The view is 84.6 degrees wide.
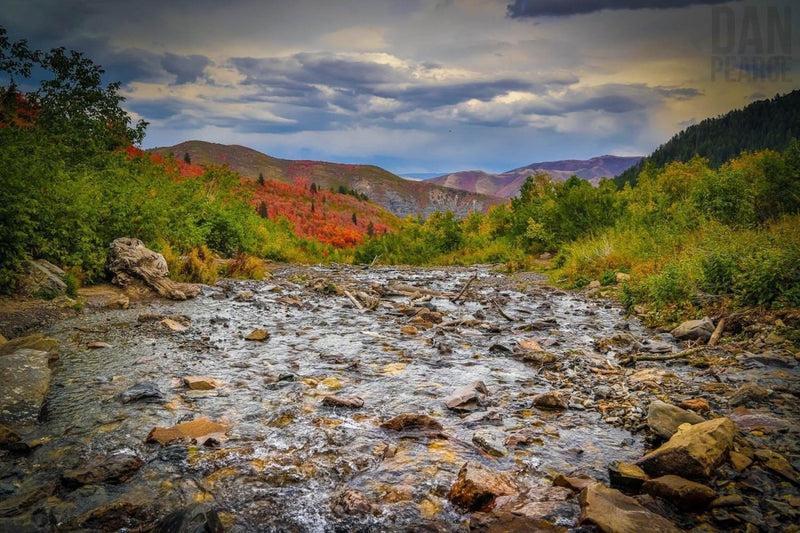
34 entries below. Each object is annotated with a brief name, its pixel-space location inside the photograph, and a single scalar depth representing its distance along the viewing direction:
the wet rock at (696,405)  4.36
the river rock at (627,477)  3.15
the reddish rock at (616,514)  2.59
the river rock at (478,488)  3.06
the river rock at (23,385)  4.25
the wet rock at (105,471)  3.21
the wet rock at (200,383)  5.38
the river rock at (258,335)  8.07
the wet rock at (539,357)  6.61
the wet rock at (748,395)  4.48
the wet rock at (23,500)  2.83
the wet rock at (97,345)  6.84
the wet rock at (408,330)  8.78
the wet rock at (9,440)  3.62
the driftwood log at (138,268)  11.40
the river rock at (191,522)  2.63
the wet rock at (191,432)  3.95
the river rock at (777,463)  3.10
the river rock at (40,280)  9.01
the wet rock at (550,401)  4.82
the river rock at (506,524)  2.74
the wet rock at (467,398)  4.87
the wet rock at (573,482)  3.24
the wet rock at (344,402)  4.93
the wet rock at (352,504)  3.00
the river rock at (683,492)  2.85
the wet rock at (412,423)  4.36
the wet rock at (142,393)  4.88
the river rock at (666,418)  3.88
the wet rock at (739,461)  3.23
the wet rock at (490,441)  3.88
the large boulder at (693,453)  3.12
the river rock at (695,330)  7.19
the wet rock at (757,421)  3.85
